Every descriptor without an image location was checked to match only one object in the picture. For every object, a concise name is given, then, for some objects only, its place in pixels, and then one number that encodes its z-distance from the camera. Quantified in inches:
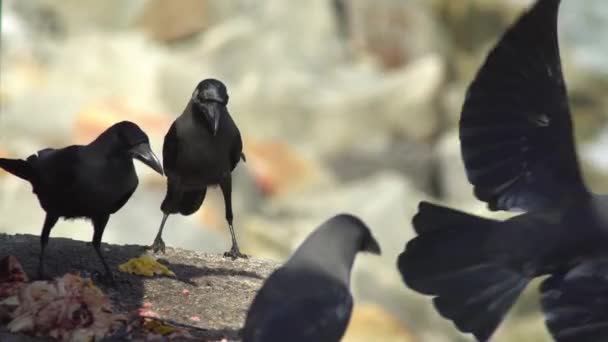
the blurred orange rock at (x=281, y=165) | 1129.2
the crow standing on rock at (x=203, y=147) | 402.7
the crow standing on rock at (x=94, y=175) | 367.7
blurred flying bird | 354.8
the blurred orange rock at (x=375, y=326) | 791.0
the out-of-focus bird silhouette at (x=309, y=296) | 301.9
